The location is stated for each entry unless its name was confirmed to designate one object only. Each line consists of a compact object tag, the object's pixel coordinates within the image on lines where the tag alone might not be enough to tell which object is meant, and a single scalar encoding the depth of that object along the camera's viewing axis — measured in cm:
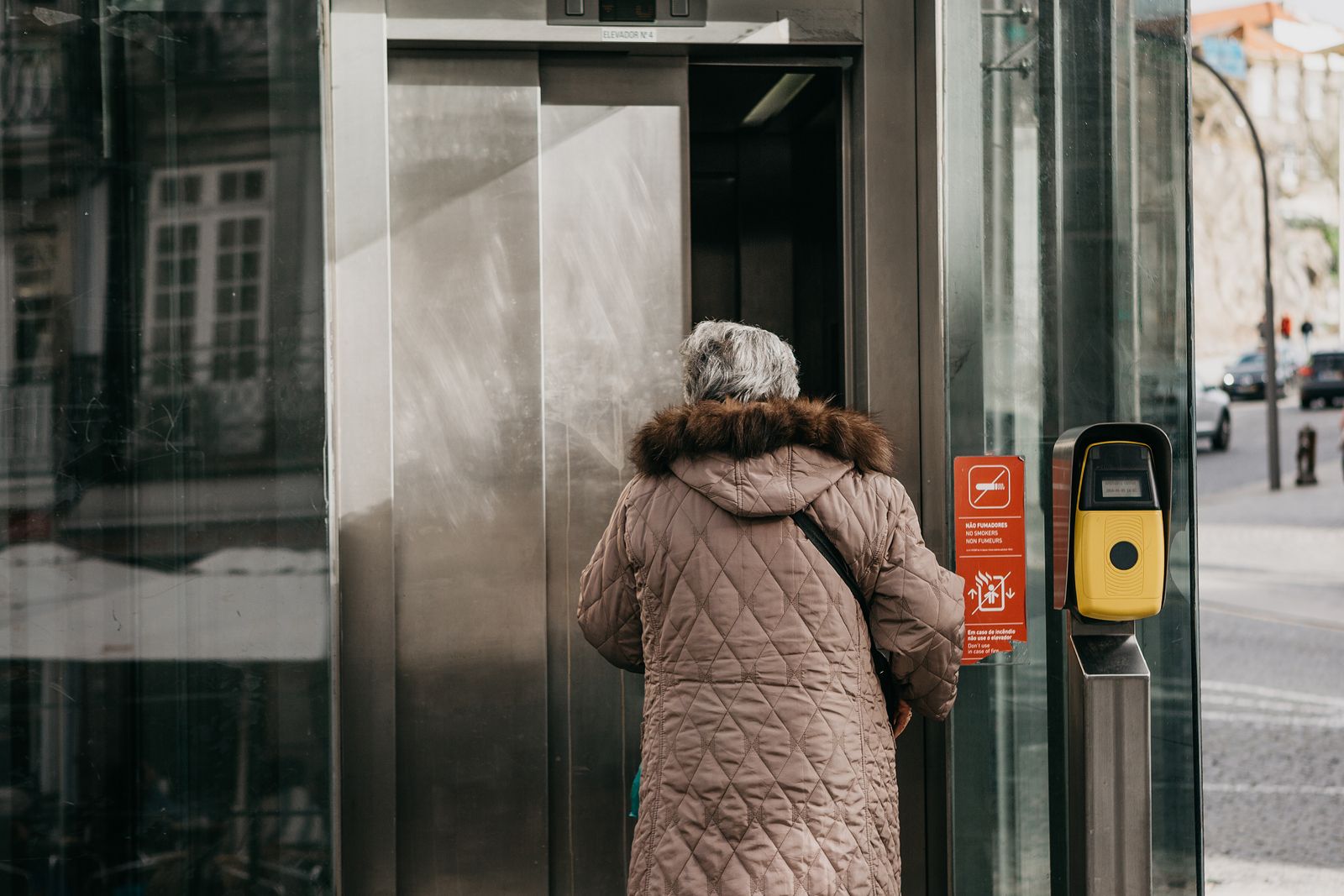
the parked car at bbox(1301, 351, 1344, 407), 3041
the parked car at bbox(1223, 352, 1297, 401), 3403
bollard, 2319
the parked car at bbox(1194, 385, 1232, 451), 2606
